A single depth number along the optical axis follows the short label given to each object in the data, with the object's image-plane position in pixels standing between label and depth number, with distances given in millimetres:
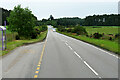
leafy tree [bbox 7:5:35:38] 38781
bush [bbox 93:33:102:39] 37306
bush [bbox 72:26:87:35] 61181
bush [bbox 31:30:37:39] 40750
